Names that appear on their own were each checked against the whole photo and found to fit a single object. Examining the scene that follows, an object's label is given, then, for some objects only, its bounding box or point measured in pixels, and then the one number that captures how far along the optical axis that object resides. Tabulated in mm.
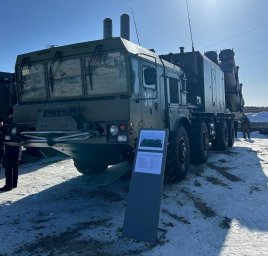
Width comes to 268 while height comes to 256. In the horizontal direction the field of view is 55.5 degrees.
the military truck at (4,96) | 8083
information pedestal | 3172
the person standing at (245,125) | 13839
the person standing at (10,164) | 5257
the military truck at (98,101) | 4234
